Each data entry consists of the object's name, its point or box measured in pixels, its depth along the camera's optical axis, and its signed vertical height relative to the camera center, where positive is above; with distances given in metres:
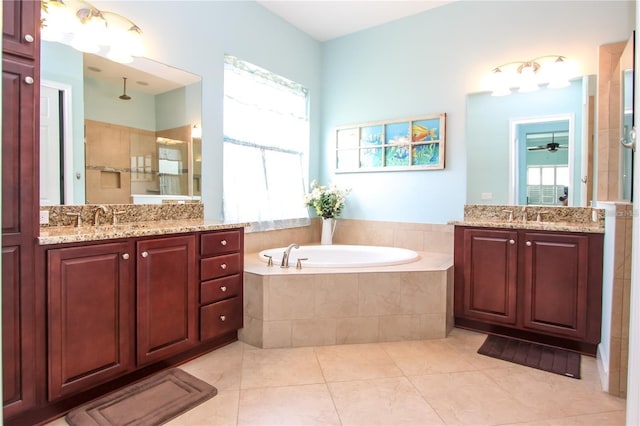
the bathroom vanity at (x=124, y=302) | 1.73 -0.53
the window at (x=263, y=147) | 3.34 +0.59
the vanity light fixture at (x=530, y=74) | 3.00 +1.12
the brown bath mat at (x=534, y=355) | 2.35 -0.99
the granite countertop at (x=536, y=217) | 2.63 -0.07
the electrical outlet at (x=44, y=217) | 2.11 -0.07
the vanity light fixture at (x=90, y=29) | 2.18 +1.10
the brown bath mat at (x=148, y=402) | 1.80 -1.02
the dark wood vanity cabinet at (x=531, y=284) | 2.50 -0.54
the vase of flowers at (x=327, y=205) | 3.97 +0.02
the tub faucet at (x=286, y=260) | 2.81 -0.40
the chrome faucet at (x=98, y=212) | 2.34 -0.05
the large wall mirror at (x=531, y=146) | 2.91 +0.52
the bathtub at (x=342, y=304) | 2.60 -0.70
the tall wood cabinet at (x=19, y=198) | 1.59 +0.02
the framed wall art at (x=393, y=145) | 3.59 +0.64
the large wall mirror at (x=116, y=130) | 2.20 +0.50
